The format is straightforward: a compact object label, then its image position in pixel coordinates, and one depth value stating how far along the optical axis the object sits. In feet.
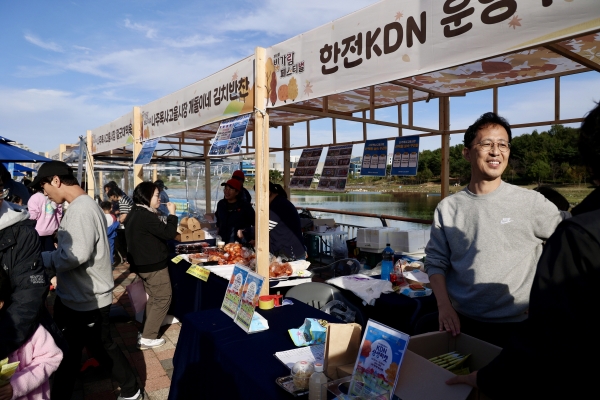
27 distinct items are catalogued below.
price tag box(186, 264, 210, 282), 13.14
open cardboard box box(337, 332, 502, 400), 3.84
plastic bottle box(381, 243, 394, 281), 12.56
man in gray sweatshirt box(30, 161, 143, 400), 8.60
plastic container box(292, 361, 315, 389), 5.24
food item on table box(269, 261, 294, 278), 12.76
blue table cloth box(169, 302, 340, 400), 5.78
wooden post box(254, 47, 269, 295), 11.09
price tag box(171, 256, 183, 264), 14.96
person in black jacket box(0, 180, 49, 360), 4.97
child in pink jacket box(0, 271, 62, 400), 4.87
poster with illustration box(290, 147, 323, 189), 25.40
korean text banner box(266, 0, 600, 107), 5.49
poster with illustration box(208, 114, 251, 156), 11.97
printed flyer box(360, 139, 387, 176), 20.58
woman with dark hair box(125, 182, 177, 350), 12.46
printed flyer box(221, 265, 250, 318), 8.05
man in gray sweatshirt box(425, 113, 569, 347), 5.67
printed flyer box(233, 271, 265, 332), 7.39
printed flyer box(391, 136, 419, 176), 18.85
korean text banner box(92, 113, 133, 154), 22.07
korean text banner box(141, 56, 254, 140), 11.92
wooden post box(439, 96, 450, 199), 17.62
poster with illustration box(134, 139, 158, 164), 18.95
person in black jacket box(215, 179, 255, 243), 17.46
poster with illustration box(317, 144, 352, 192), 22.88
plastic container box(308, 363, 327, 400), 4.89
